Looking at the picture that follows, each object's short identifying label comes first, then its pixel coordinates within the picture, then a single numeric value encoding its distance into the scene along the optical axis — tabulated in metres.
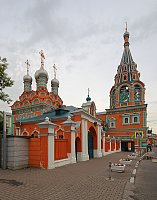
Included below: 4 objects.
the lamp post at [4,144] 11.87
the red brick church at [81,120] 13.01
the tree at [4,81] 13.89
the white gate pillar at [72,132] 15.96
